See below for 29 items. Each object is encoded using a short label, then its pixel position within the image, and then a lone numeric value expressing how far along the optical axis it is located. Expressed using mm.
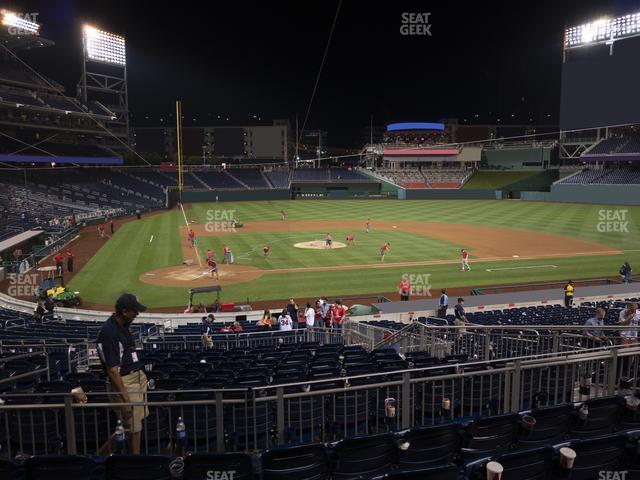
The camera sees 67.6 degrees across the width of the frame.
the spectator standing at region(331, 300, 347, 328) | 17609
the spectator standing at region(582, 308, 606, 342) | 10531
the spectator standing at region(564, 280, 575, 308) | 20672
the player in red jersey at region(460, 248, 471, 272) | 28672
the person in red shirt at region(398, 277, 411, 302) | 22422
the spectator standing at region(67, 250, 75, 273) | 29125
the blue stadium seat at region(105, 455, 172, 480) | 4336
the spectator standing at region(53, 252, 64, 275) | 26633
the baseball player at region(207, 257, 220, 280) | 26634
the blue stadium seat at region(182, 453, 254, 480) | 4309
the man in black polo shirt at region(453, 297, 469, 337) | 14817
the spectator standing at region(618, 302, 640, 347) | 10555
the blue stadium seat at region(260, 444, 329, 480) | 4375
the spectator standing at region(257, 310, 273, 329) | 17011
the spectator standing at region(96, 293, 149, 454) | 5547
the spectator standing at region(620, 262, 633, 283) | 24625
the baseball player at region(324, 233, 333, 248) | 36438
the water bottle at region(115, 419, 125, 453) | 5720
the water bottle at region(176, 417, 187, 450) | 5758
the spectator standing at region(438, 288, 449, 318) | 19234
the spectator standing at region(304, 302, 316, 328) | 16672
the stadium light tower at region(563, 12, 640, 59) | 64188
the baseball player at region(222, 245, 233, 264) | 31141
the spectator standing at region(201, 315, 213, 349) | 13398
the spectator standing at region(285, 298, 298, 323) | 18434
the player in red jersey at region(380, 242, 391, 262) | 31722
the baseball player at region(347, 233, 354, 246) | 37634
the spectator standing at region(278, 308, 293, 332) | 16252
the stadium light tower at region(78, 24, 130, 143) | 74375
